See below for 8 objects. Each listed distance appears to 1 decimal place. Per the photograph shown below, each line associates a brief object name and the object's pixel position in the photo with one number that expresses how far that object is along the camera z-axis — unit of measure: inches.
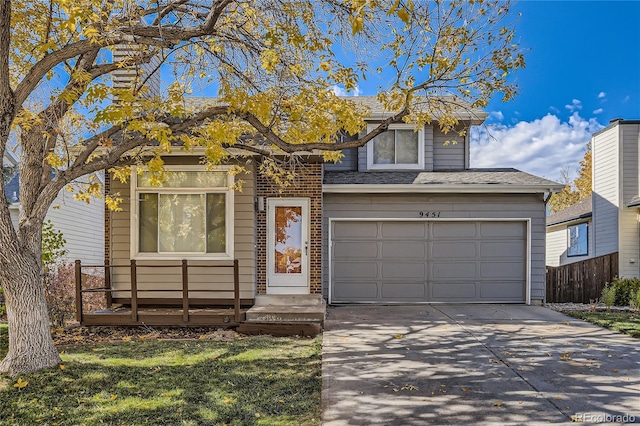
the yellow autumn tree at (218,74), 209.9
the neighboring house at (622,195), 514.3
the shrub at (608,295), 380.2
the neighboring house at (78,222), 524.2
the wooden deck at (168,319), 307.9
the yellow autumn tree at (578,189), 1088.9
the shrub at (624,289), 434.9
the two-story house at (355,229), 341.4
